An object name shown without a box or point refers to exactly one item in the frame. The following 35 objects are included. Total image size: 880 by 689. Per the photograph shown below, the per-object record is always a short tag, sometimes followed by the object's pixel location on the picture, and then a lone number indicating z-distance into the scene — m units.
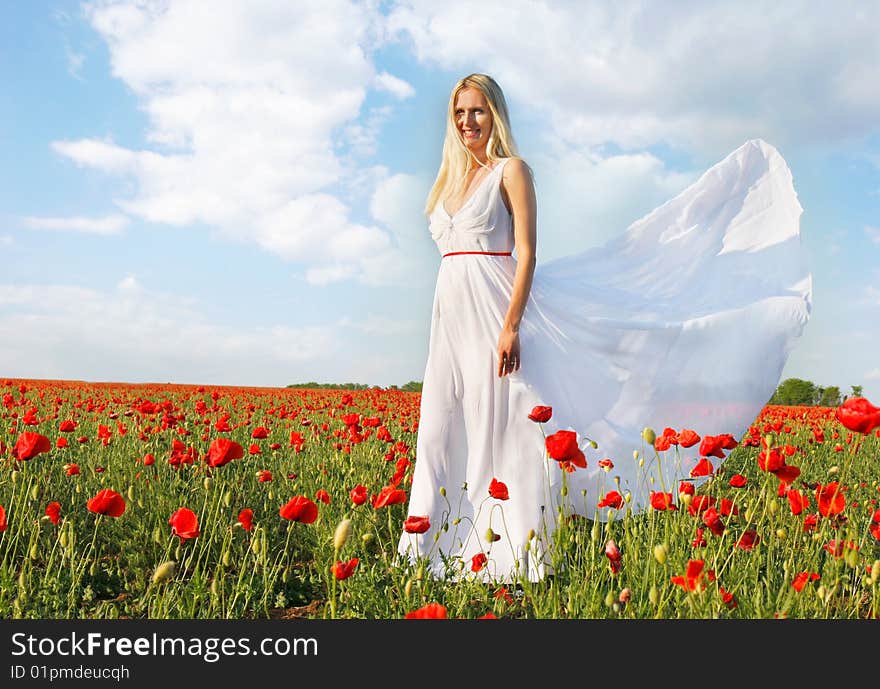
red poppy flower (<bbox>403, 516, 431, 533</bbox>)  2.46
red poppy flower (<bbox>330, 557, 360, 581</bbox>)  1.85
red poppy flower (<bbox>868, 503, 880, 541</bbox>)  2.63
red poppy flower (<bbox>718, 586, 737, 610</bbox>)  1.97
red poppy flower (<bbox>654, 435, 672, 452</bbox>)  2.88
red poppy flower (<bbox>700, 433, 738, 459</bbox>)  2.65
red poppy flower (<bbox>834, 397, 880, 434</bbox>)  2.08
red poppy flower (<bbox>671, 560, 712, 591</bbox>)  1.87
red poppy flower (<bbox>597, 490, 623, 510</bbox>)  2.61
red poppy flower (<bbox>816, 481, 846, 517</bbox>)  2.25
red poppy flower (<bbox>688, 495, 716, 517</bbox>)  2.50
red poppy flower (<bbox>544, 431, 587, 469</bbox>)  2.38
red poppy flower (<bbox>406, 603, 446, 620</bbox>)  1.47
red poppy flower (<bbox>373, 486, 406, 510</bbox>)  2.58
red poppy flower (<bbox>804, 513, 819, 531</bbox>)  2.69
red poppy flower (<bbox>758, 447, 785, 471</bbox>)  2.35
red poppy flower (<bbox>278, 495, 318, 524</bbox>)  2.24
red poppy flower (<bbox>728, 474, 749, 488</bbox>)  2.90
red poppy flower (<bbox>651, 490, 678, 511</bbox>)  2.36
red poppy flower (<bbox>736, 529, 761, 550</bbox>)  2.47
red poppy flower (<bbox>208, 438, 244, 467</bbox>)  2.63
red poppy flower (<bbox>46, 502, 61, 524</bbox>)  2.72
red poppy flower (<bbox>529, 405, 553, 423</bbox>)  2.70
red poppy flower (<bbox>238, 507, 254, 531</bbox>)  2.45
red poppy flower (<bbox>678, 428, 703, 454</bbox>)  2.84
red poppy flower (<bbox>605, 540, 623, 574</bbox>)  2.32
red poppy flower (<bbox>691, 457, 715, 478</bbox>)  2.78
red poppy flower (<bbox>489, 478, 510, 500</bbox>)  2.63
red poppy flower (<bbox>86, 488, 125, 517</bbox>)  2.43
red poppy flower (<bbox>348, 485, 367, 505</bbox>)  2.70
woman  3.31
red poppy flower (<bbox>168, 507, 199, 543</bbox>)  2.34
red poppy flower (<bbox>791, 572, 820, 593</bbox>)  2.03
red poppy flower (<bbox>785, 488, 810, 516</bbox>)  2.59
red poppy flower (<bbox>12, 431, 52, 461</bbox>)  2.76
